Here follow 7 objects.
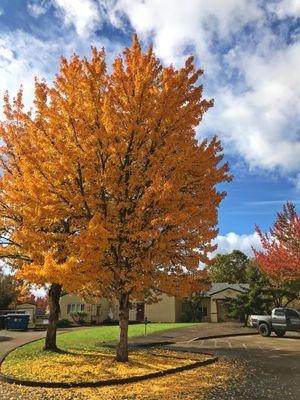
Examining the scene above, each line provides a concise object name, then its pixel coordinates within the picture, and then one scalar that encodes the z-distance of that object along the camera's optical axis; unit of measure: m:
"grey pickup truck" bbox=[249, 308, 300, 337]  23.16
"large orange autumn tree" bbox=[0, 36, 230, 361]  11.21
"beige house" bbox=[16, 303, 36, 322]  48.54
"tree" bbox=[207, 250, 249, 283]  67.56
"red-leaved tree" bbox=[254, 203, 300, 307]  23.48
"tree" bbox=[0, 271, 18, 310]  42.19
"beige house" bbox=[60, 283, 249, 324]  42.97
